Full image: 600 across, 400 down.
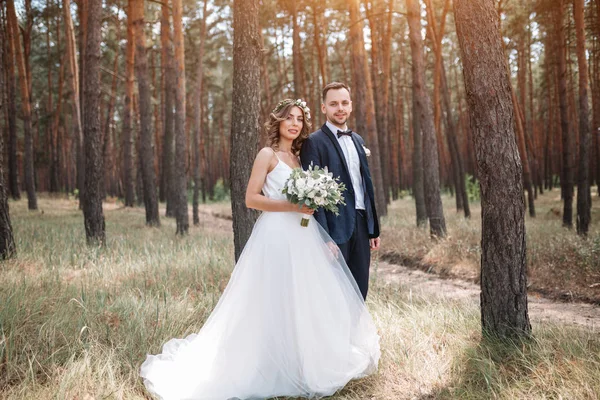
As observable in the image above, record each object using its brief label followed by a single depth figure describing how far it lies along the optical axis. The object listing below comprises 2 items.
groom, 3.75
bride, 3.37
